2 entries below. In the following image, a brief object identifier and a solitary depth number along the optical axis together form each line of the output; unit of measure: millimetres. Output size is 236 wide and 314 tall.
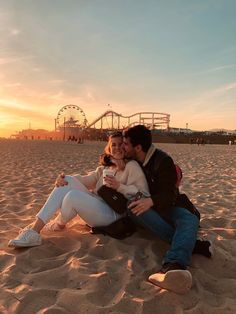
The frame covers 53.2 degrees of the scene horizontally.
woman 2183
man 1859
